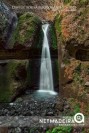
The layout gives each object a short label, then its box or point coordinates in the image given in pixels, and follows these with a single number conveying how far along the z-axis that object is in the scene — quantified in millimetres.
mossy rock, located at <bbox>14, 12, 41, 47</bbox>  11414
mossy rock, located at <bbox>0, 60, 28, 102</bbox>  9719
